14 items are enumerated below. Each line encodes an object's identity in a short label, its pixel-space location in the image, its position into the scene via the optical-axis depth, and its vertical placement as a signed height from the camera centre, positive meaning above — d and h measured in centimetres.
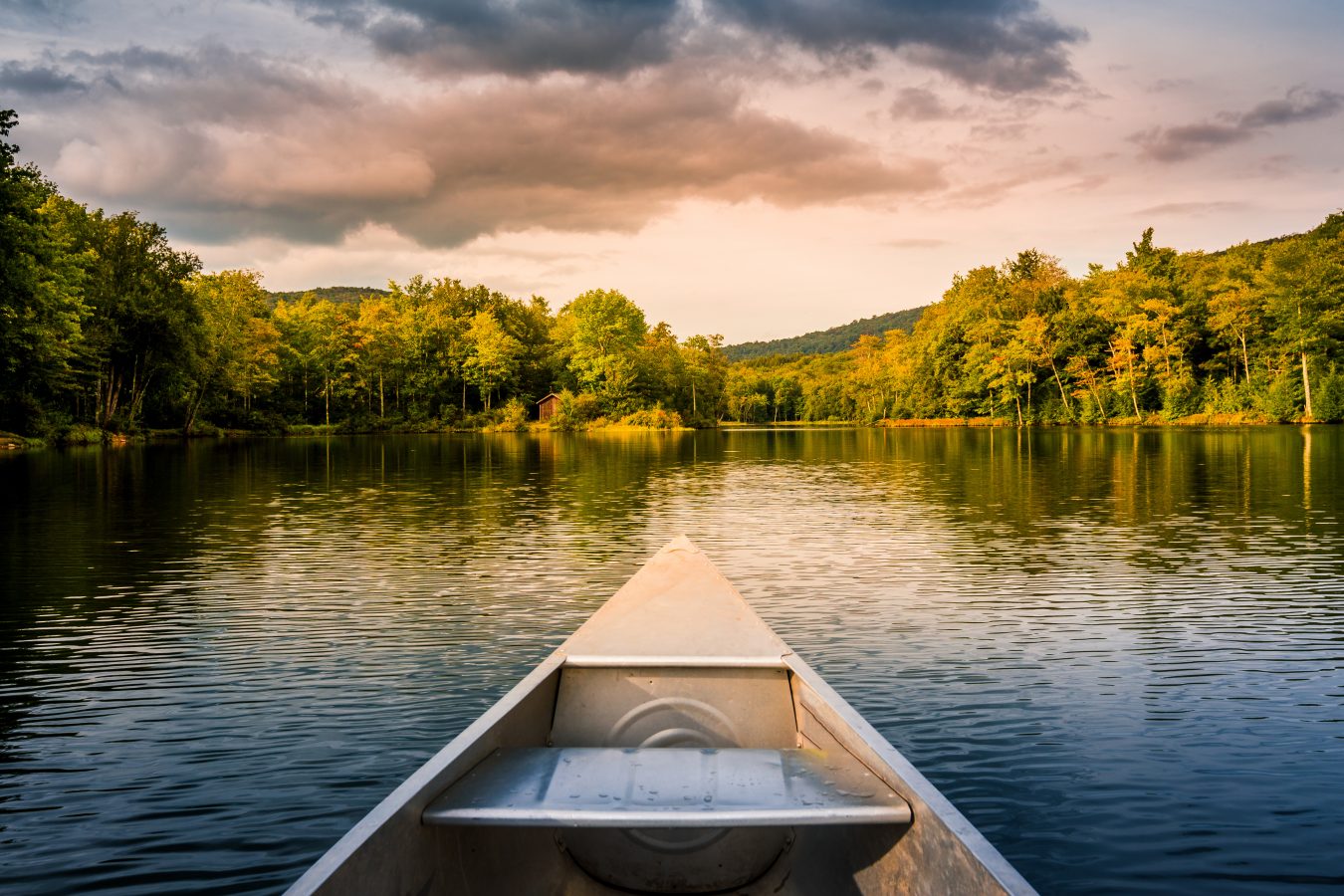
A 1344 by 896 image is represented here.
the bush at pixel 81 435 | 5206 -11
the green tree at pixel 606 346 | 8875 +903
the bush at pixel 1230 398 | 6769 +208
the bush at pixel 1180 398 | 7038 +220
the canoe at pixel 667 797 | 326 -169
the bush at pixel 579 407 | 8606 +228
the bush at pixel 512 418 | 8619 +126
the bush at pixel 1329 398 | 6156 +181
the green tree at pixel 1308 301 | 6184 +919
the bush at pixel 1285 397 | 6419 +198
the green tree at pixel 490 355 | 9094 +816
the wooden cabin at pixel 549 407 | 8869 +239
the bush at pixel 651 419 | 8769 +100
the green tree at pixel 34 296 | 3688 +683
